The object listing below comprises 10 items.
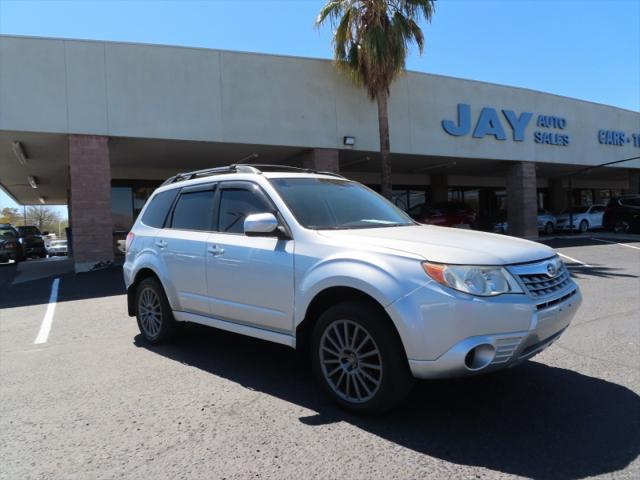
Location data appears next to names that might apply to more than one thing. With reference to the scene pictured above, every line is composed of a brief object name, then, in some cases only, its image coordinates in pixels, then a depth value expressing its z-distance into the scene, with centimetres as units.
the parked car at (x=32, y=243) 2727
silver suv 312
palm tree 1448
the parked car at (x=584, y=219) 2584
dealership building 1310
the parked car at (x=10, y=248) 1952
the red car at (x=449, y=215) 2045
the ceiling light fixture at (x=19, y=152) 1438
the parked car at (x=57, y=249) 3378
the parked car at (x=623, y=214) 2291
